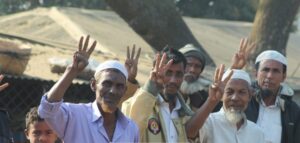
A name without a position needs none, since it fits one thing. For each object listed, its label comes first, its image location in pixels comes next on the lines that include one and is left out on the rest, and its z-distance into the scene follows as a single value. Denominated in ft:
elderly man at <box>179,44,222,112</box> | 32.79
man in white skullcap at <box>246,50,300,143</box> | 33.22
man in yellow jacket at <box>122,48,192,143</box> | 27.29
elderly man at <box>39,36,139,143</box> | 24.05
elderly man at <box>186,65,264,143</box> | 30.01
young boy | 29.53
